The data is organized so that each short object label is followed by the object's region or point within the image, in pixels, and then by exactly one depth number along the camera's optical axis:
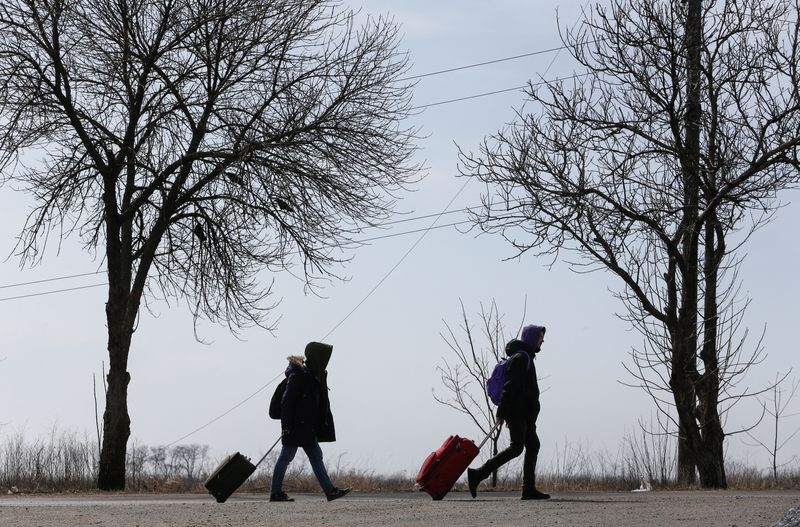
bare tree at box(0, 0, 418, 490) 19.86
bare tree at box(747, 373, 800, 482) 18.22
